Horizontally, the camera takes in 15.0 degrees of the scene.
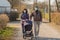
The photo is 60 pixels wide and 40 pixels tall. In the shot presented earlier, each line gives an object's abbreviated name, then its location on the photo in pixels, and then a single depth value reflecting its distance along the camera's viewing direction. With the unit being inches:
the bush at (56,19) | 972.2
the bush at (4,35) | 472.7
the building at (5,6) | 1501.2
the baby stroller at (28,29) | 503.4
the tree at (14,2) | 1657.7
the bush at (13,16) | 1336.2
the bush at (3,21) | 643.5
